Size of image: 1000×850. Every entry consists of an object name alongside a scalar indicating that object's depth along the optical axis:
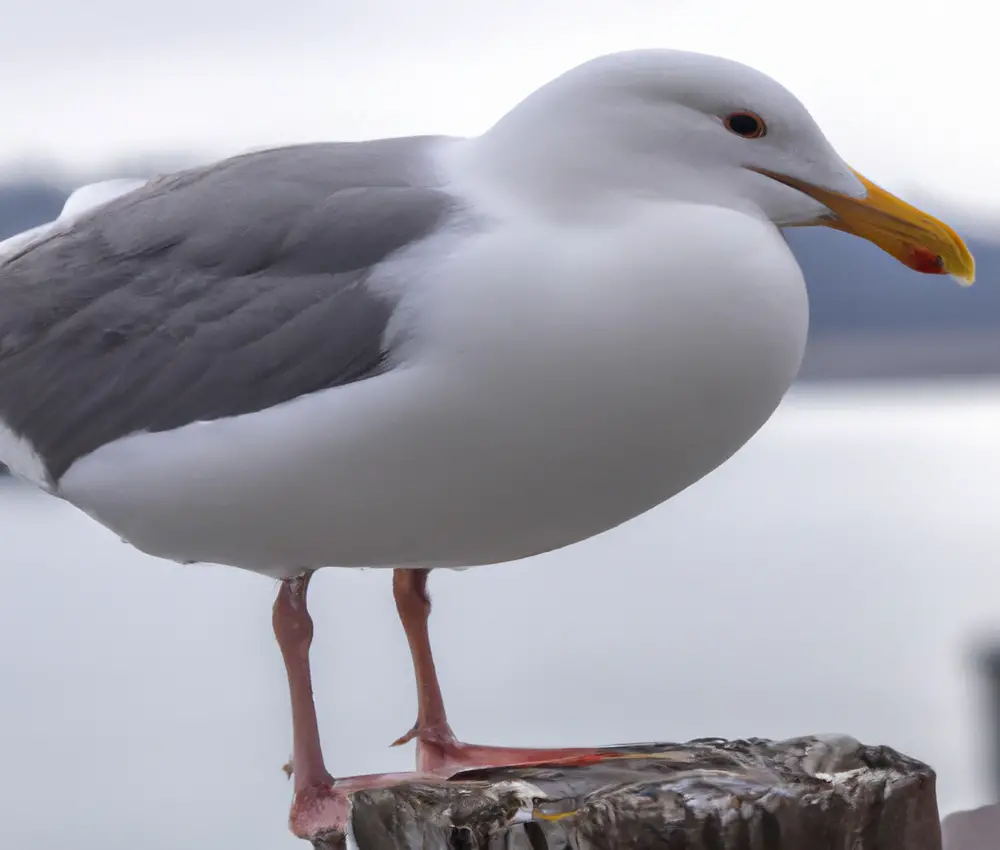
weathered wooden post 2.08
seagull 2.07
